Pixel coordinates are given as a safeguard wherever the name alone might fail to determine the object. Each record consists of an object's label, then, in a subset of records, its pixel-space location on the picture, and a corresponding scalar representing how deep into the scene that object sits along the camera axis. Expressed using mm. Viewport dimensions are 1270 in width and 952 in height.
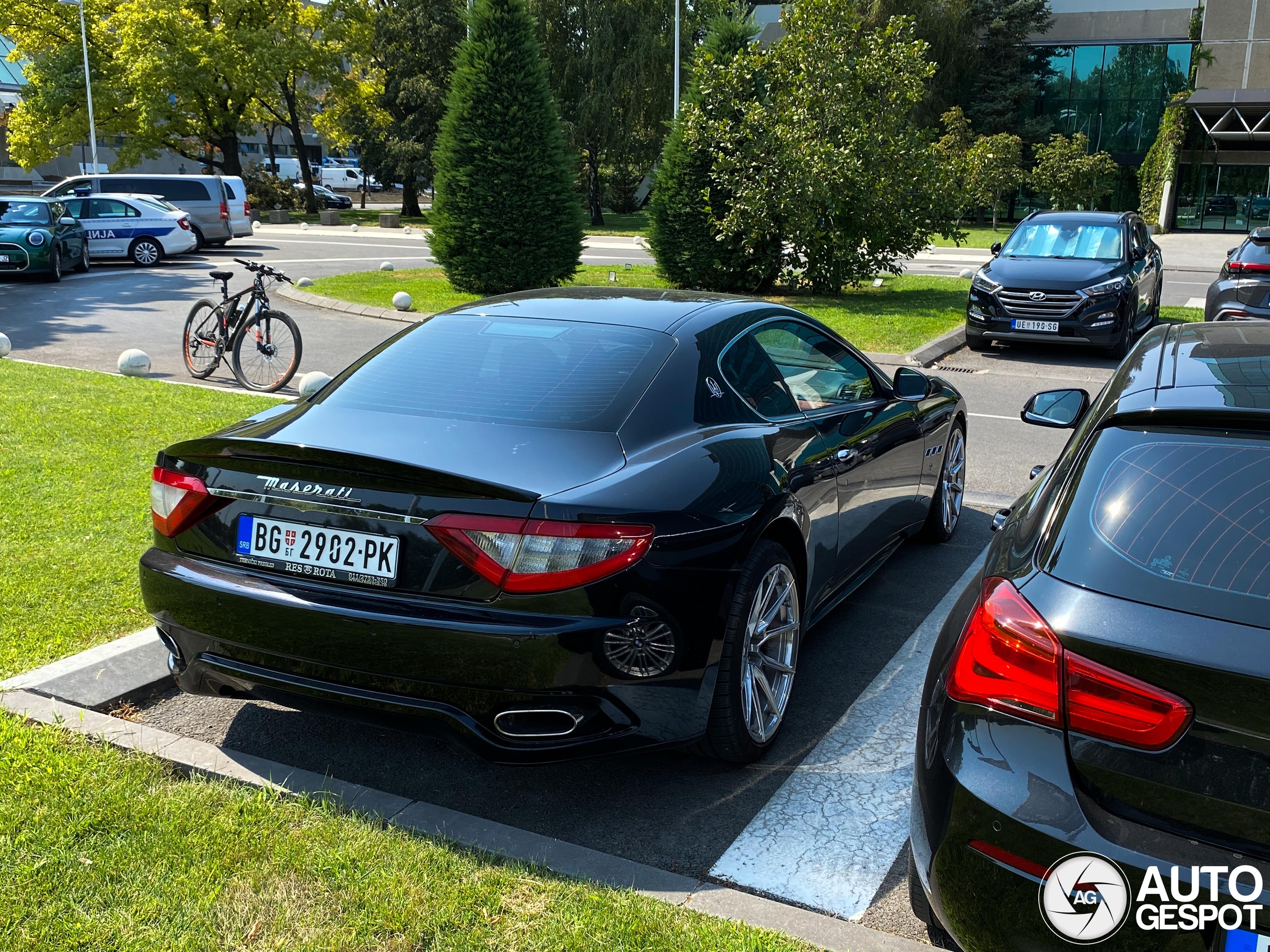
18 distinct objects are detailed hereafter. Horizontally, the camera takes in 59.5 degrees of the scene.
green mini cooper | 19922
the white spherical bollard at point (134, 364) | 10992
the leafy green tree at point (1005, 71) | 49844
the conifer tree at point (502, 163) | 17859
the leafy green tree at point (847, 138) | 16766
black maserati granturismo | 3125
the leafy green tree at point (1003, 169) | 39375
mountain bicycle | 10453
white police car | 24312
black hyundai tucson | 13312
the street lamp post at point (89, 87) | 41781
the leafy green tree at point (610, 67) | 42469
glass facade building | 49938
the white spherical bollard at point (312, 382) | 9773
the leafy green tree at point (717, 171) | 17578
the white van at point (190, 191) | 28234
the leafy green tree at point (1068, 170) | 43469
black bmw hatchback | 2047
